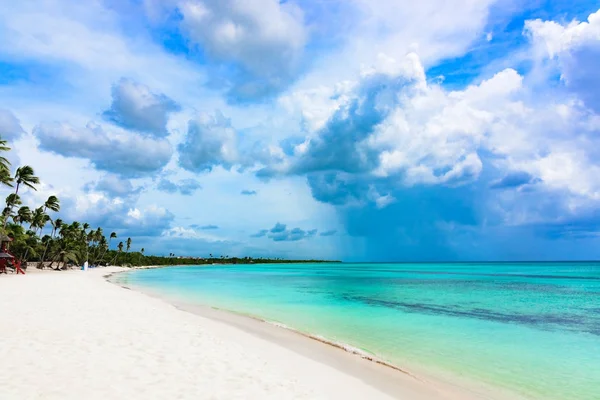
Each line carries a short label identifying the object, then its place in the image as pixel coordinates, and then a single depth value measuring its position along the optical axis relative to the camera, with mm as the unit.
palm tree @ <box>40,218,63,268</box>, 82550
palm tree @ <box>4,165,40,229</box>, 49062
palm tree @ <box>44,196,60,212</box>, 67625
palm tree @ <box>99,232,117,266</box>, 125850
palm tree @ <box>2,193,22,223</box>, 53656
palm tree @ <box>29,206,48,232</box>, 63919
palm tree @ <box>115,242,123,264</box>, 127462
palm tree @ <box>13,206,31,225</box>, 60844
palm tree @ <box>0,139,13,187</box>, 32581
